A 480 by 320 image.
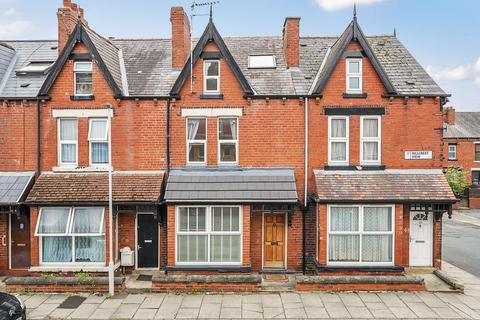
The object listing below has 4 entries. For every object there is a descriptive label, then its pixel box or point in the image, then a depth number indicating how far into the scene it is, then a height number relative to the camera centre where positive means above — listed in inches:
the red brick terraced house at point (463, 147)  1482.5 +49.0
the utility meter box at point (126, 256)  552.1 -147.4
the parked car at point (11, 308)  360.2 -152.3
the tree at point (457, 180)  1376.7 -79.5
